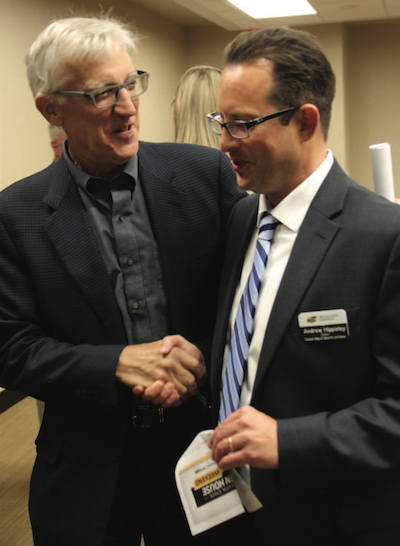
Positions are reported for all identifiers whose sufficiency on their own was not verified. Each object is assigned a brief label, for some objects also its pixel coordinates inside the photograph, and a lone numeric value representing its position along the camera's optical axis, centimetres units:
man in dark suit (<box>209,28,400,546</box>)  117
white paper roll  168
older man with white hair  150
